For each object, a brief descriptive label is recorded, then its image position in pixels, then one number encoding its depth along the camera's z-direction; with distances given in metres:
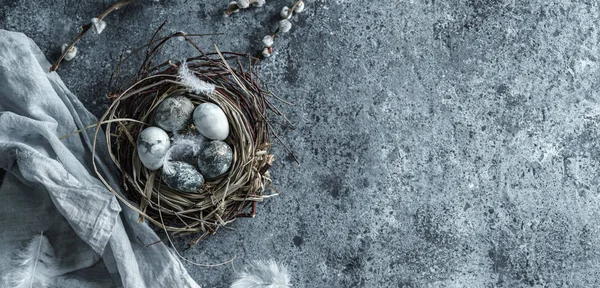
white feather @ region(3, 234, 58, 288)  1.29
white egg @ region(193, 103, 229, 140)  1.25
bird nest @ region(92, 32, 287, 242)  1.29
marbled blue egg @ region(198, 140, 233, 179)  1.26
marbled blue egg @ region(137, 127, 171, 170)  1.24
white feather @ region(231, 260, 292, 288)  1.39
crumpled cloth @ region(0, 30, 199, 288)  1.27
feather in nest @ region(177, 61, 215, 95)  1.28
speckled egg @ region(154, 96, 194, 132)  1.26
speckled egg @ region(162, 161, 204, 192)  1.26
